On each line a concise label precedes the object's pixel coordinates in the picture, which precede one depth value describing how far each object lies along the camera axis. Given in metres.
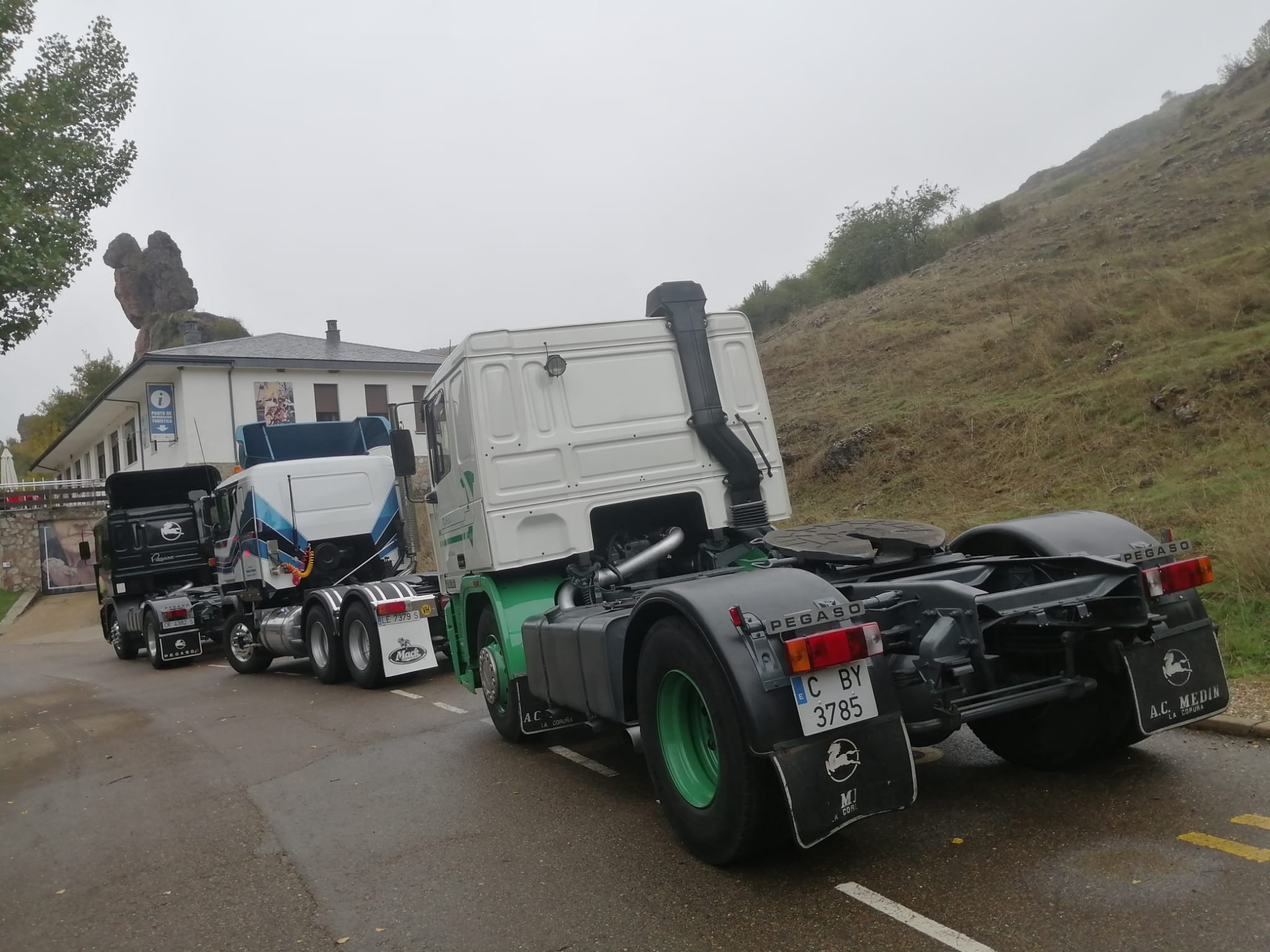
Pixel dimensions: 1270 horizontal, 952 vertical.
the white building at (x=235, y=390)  36.59
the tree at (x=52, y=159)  9.60
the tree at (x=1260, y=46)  38.03
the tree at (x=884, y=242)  37.19
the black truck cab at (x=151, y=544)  16.91
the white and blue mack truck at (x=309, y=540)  11.44
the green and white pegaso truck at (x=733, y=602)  3.78
